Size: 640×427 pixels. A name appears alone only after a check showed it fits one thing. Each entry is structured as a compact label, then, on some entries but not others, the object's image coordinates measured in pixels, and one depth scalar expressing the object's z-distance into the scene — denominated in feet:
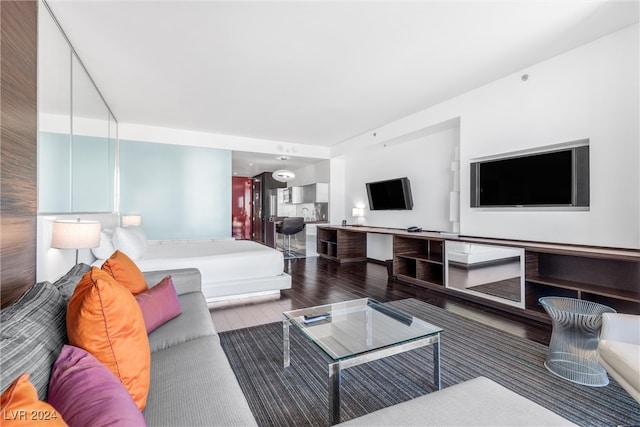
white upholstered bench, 3.07
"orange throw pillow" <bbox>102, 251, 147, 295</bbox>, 5.75
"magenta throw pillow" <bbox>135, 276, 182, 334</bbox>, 5.40
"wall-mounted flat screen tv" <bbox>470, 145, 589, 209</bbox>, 9.09
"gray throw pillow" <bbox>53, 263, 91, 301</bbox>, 4.34
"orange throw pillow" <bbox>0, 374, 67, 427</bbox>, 1.72
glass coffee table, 4.74
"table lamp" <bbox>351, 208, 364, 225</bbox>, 20.42
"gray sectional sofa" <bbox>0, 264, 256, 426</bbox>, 2.73
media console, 7.79
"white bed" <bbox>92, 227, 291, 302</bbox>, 9.99
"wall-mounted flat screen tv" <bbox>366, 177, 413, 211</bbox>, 16.69
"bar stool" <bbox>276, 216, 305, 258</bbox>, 21.08
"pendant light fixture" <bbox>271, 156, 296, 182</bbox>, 19.72
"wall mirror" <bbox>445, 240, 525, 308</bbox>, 9.60
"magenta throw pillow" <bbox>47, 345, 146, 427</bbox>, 2.29
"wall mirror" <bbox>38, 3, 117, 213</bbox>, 6.58
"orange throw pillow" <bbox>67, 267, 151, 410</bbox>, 3.16
